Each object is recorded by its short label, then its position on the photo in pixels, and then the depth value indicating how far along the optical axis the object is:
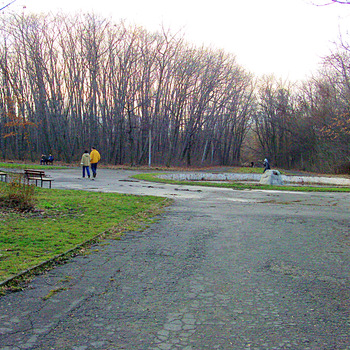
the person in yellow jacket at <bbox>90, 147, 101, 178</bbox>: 23.05
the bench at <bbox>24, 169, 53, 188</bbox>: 15.93
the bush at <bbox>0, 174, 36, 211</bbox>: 9.90
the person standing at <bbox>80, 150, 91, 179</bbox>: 22.61
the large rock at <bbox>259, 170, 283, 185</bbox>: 25.46
